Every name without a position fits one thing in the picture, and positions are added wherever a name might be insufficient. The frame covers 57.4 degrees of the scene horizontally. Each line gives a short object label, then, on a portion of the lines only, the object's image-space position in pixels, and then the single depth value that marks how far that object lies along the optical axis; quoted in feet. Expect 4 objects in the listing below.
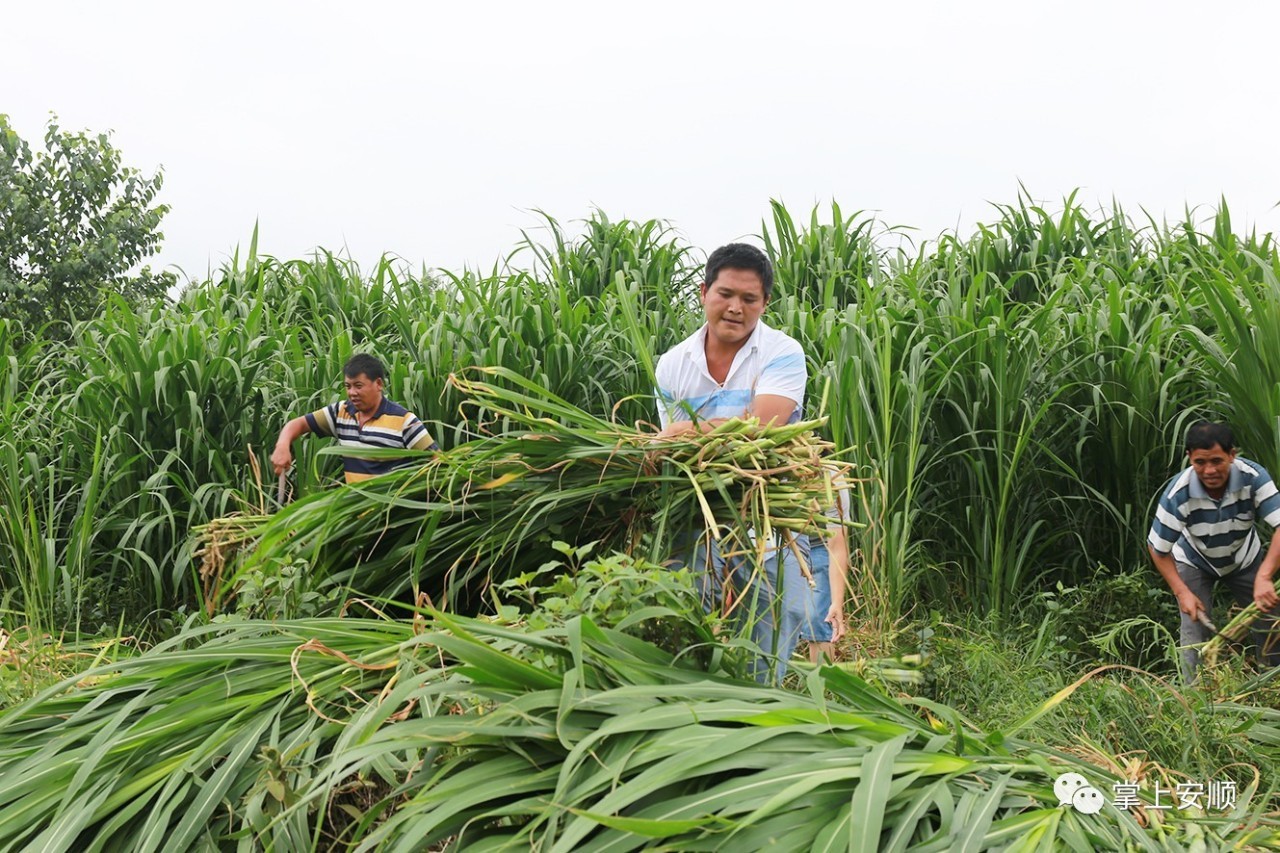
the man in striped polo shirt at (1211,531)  12.46
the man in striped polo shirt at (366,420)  13.35
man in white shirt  7.89
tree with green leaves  38.45
